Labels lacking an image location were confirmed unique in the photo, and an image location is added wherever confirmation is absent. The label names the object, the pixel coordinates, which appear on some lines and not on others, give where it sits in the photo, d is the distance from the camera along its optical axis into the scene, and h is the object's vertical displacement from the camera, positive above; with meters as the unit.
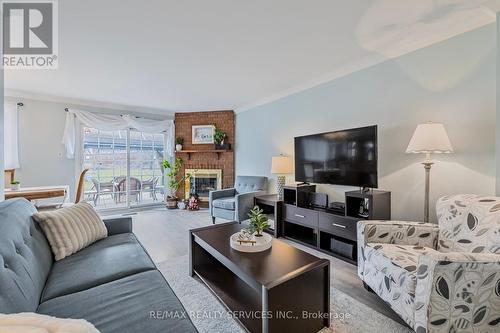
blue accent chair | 3.58 -0.62
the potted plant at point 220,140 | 5.11 +0.54
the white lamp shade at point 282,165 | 3.49 -0.02
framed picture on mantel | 5.30 +0.71
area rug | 1.50 -1.11
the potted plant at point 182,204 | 5.20 -0.96
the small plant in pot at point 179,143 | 5.33 +0.50
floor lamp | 1.88 +0.20
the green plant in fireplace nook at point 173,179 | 5.25 -0.38
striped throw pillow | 1.59 -0.50
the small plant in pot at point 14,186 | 2.75 -0.29
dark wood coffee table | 1.29 -0.80
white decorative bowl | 1.72 -0.64
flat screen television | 2.36 +0.07
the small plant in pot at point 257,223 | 1.82 -0.49
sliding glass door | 4.67 -0.10
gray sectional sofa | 0.98 -0.70
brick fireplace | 5.21 +0.27
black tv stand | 2.33 -0.66
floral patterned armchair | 1.19 -0.65
